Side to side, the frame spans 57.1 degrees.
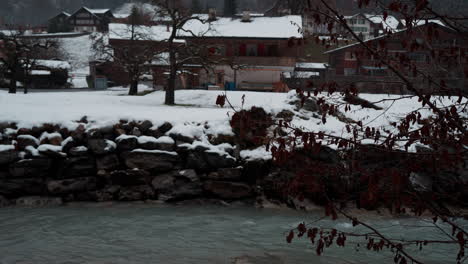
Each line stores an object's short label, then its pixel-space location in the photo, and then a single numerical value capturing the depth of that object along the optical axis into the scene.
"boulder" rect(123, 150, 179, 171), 13.16
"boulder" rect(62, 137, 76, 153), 13.35
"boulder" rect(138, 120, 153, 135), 14.07
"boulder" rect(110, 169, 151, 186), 12.95
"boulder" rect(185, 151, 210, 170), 13.27
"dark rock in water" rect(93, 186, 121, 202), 12.72
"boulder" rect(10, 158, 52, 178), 12.76
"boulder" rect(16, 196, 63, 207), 12.29
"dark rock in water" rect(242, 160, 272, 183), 13.29
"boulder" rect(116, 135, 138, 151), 13.43
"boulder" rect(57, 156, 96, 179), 12.98
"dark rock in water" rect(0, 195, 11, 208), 12.14
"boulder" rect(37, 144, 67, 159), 13.01
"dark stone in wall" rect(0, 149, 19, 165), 12.84
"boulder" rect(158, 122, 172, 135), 14.14
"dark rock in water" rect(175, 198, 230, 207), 12.56
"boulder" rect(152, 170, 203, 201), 12.84
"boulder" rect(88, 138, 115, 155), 13.26
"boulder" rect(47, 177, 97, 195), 12.62
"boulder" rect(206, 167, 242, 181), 13.09
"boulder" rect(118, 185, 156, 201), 12.75
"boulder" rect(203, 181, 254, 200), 12.84
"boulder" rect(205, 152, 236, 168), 13.27
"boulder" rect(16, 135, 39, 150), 13.23
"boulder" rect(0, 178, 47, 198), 12.57
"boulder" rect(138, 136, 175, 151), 13.49
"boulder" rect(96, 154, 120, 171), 13.16
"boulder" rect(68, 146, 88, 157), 13.15
